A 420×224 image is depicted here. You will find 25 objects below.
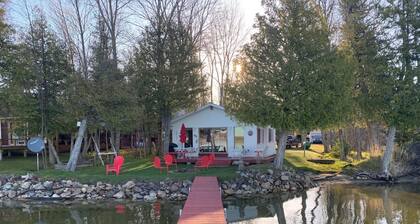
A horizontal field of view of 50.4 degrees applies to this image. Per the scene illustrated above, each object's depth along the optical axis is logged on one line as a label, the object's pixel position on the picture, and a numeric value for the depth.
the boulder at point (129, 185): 18.89
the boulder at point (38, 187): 19.31
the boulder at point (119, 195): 18.51
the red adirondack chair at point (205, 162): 21.54
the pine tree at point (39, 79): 22.95
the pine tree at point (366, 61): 23.12
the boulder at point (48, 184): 19.31
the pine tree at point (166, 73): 26.98
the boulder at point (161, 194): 18.38
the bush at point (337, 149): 32.35
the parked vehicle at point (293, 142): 42.42
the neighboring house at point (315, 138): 53.51
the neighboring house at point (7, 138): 30.15
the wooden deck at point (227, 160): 24.94
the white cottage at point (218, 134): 26.55
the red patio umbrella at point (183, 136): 25.75
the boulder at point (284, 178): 20.63
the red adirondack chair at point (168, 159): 21.09
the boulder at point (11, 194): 19.19
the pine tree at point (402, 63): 22.62
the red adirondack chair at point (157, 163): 21.07
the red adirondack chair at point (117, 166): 20.36
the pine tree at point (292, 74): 20.36
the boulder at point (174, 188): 18.72
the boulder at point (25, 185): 19.48
